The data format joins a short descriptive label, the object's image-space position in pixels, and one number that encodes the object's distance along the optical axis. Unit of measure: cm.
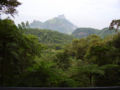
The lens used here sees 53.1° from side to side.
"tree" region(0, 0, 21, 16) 388
